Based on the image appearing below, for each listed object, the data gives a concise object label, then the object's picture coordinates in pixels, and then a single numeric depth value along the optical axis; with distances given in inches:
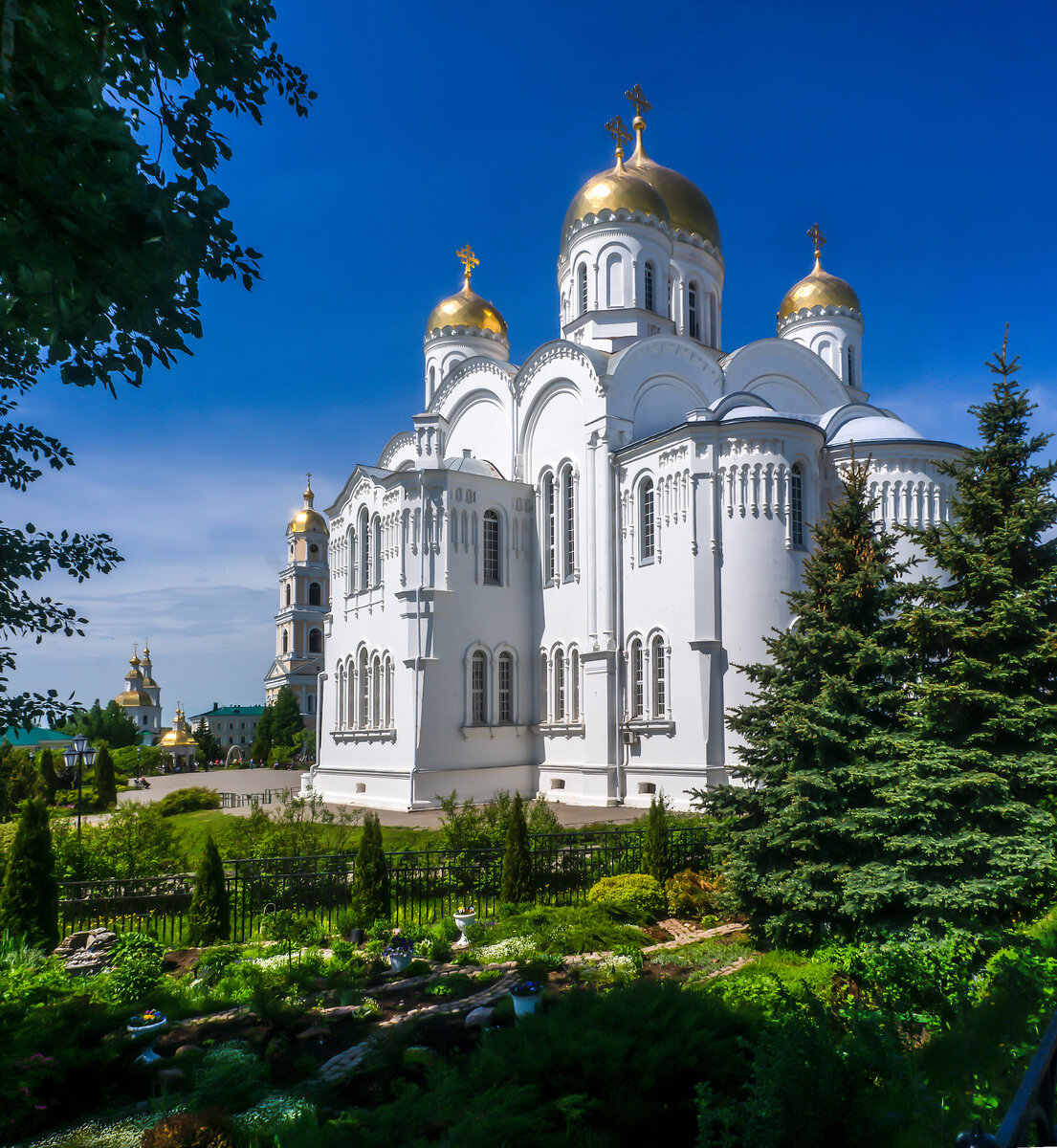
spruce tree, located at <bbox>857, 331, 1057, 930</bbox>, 323.0
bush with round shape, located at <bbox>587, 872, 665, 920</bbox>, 415.2
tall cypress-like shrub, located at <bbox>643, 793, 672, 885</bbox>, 465.1
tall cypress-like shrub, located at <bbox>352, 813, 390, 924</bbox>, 428.5
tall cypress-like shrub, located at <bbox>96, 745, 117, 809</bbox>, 1183.6
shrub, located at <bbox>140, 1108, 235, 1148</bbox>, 192.1
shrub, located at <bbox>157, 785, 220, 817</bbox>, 1039.0
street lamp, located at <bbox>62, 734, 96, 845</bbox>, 725.3
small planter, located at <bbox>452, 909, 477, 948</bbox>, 409.1
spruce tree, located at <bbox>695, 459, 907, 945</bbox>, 352.2
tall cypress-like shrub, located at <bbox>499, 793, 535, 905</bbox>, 455.2
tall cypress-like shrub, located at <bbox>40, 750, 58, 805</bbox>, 1232.7
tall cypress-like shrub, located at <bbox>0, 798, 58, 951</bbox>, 378.6
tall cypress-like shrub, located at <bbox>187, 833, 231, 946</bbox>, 406.6
